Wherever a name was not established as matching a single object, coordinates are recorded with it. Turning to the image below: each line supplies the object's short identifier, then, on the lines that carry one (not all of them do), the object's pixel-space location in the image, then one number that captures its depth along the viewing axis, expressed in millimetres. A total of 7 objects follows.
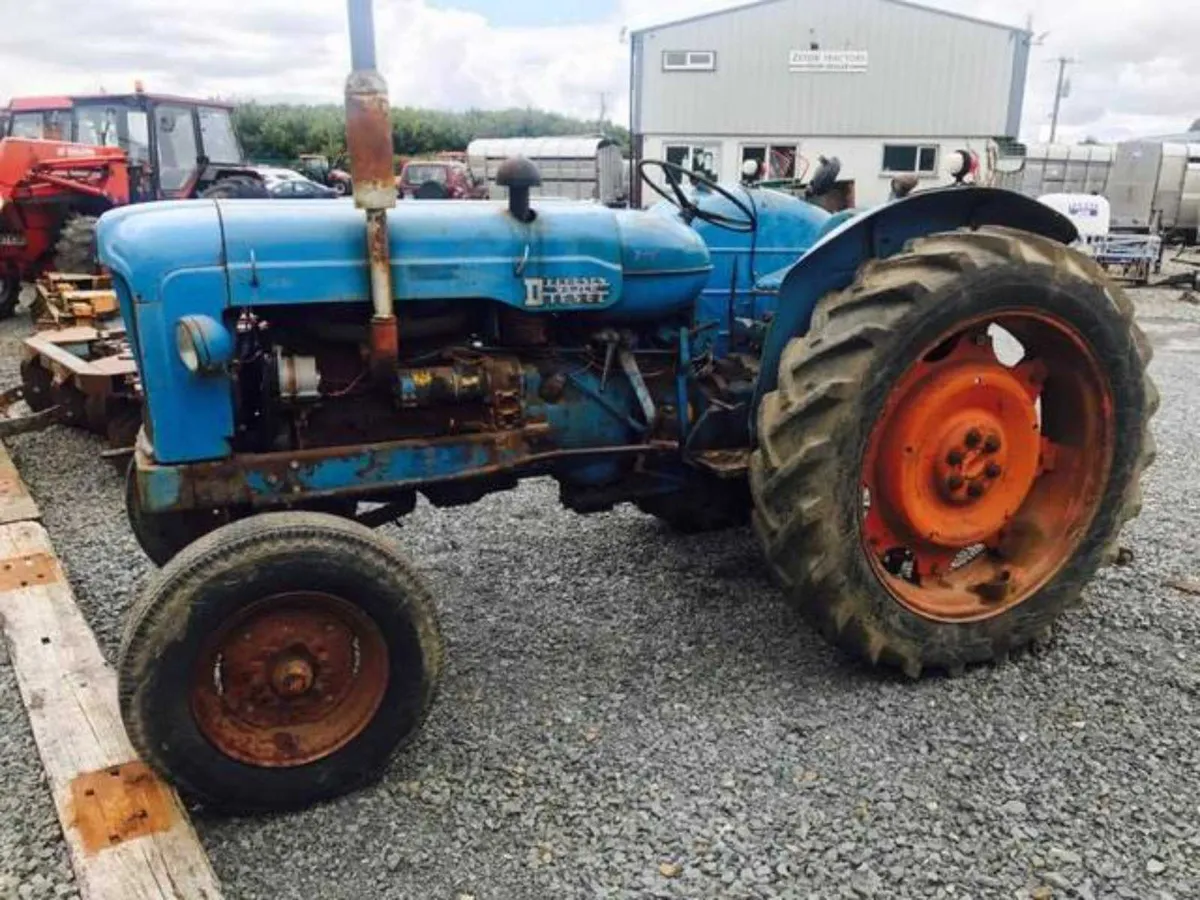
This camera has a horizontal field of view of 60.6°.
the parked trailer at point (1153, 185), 20062
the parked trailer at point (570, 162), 22366
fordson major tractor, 2297
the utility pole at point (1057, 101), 44906
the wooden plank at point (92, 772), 2043
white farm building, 21797
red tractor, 9711
